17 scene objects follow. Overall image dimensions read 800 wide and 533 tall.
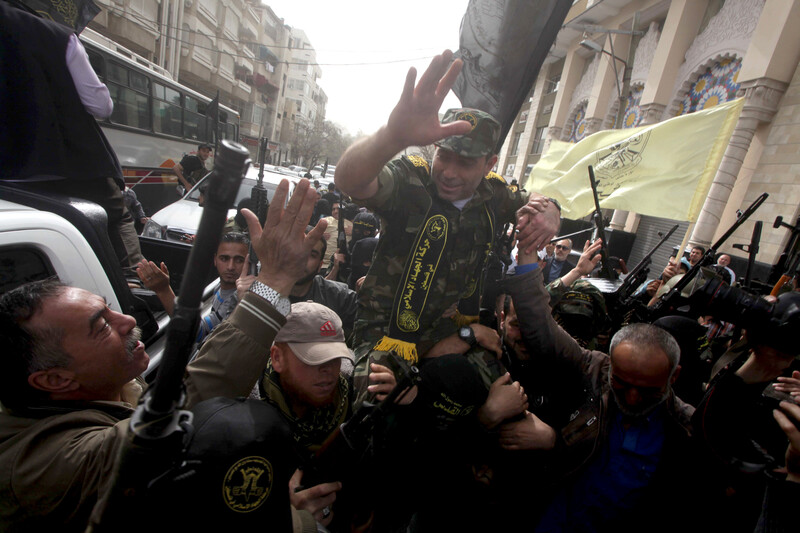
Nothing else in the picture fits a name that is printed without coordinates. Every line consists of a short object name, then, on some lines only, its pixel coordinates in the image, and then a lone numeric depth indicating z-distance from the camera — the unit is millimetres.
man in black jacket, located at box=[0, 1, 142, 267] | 2248
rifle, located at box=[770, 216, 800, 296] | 4004
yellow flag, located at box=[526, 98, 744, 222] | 4125
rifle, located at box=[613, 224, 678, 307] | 3727
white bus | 8336
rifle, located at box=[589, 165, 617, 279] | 3602
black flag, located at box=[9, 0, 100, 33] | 2756
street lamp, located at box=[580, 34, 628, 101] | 11781
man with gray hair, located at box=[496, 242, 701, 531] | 1869
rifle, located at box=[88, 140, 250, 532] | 574
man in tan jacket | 981
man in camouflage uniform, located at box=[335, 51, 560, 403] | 1761
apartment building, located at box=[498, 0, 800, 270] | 8359
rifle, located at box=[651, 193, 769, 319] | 3137
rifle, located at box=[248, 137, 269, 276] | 3919
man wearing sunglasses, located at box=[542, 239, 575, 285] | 6527
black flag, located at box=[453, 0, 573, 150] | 2344
